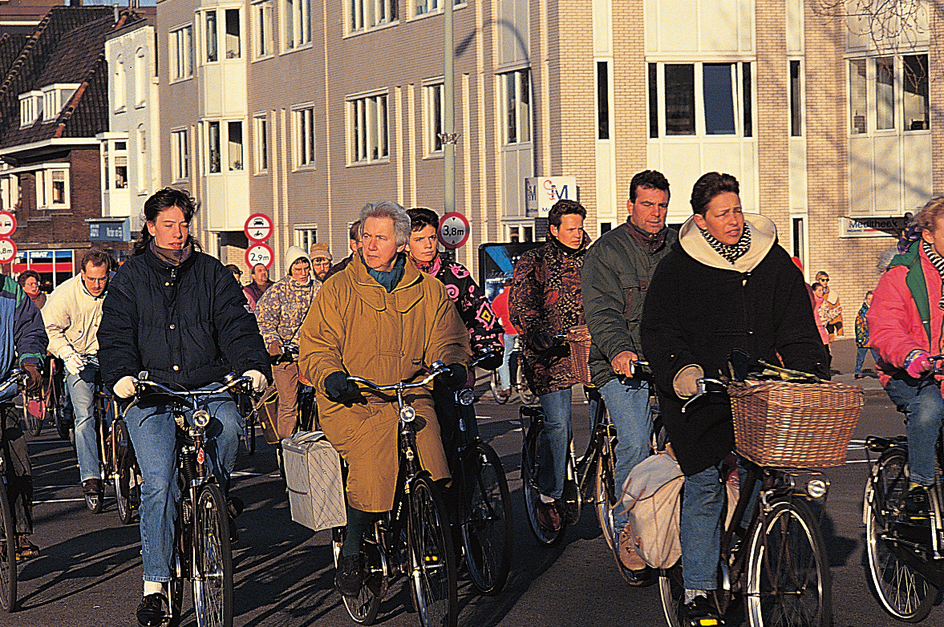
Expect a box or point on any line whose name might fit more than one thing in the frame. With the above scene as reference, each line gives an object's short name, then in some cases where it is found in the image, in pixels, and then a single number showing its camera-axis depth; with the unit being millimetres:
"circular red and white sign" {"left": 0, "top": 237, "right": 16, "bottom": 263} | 52087
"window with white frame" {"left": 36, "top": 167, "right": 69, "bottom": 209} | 108127
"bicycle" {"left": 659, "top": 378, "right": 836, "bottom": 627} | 8722
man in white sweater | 18177
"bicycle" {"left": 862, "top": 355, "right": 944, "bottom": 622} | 10932
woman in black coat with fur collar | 9705
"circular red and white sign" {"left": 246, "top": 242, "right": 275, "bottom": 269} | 44300
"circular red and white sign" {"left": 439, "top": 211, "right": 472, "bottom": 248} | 39808
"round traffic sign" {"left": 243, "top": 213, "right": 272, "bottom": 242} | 45598
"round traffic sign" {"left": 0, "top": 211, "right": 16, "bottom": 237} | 51051
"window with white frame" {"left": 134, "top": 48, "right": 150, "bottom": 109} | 91872
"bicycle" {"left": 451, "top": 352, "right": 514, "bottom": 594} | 12159
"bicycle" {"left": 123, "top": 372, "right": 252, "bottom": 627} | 10322
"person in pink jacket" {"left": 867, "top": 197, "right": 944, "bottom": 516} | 11043
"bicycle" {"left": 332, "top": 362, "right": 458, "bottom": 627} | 10445
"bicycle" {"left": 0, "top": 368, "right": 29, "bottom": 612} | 12146
